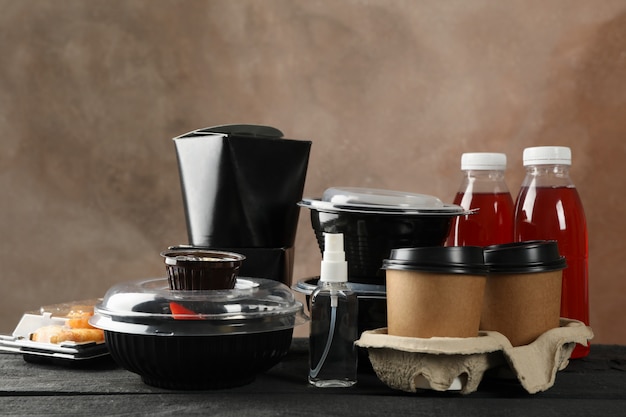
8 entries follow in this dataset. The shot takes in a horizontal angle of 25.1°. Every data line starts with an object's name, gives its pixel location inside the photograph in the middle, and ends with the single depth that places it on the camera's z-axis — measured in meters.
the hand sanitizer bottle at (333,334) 1.22
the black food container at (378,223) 1.24
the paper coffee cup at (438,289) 1.16
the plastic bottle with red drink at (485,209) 1.36
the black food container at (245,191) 1.36
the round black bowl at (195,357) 1.17
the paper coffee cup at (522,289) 1.21
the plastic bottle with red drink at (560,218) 1.33
